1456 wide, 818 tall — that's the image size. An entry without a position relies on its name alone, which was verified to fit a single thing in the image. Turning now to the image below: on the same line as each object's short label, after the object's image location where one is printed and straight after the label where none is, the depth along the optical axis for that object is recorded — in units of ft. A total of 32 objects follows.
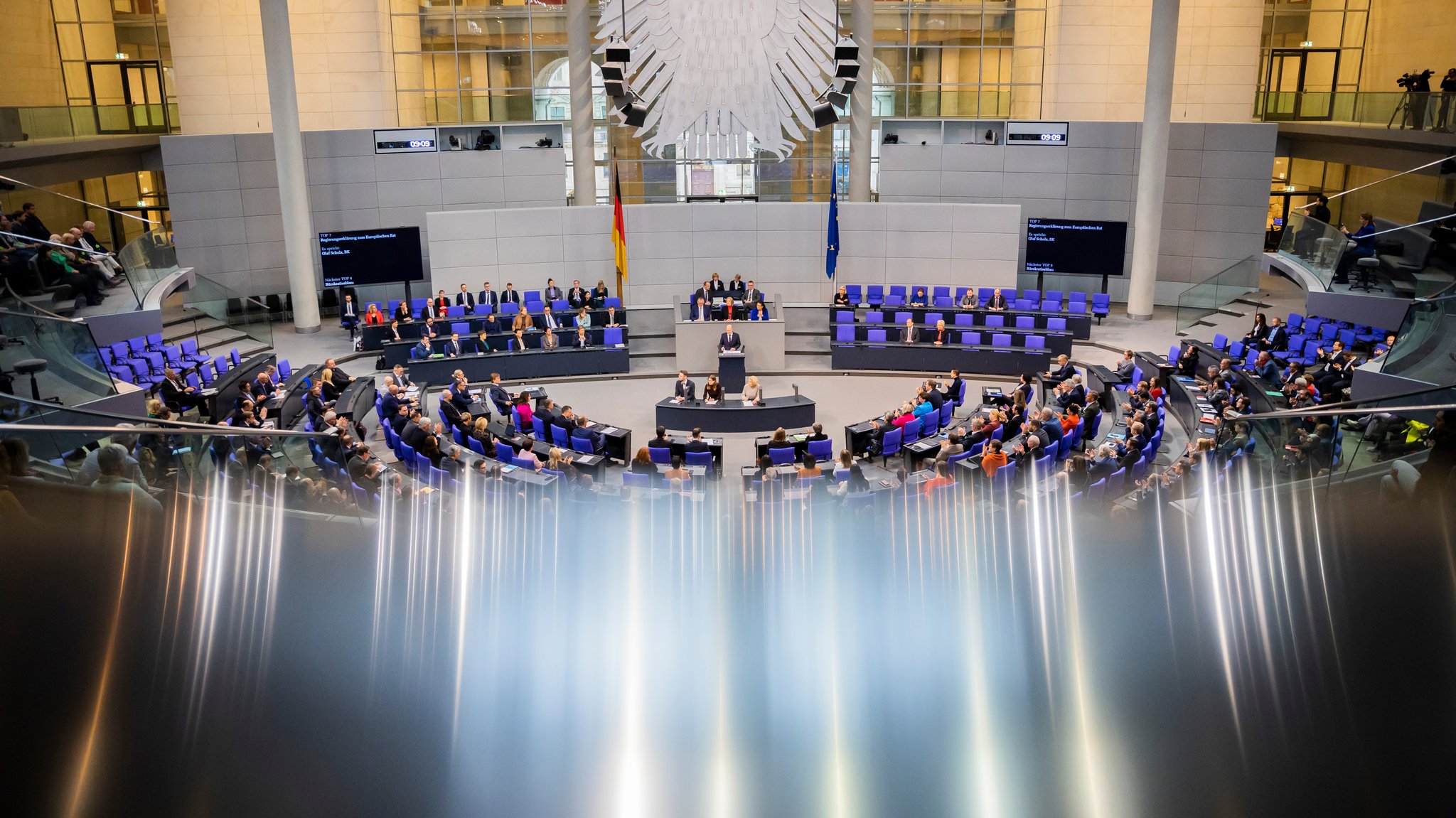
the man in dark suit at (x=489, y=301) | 63.72
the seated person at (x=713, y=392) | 49.03
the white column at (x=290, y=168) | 62.03
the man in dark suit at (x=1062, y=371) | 51.28
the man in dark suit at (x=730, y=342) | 56.70
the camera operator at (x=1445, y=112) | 53.16
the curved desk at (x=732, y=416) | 49.03
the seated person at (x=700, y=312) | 59.57
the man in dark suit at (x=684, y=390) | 49.85
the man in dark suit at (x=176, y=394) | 47.42
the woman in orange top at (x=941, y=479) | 33.88
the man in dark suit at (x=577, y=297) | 63.41
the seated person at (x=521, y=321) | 59.82
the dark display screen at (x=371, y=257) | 67.87
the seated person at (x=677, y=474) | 37.78
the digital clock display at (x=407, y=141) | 70.33
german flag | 61.52
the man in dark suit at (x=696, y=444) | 41.55
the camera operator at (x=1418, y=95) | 56.44
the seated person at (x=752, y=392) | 49.52
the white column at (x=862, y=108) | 68.74
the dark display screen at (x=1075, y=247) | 69.92
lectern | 55.31
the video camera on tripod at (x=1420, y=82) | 60.03
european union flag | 63.46
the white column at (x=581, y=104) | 67.36
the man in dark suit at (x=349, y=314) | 65.26
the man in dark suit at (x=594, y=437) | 44.32
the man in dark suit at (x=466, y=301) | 63.57
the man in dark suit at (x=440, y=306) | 62.64
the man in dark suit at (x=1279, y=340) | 53.52
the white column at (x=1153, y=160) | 63.31
